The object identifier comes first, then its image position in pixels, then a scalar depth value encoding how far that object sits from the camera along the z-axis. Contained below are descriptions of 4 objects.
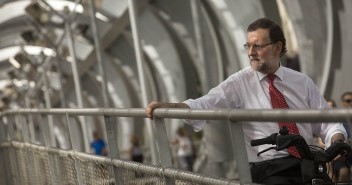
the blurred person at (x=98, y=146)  29.31
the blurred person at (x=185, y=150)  28.05
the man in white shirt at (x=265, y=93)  5.96
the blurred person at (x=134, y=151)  27.20
